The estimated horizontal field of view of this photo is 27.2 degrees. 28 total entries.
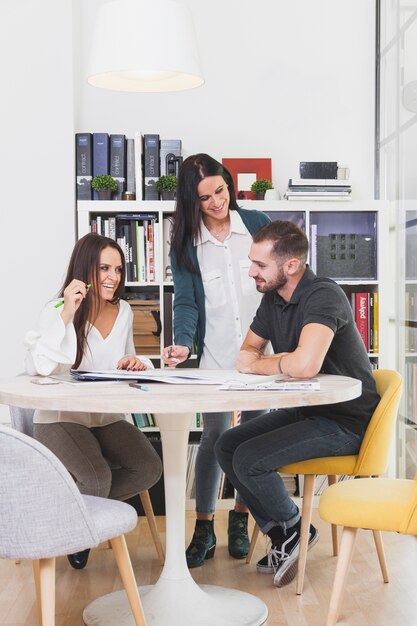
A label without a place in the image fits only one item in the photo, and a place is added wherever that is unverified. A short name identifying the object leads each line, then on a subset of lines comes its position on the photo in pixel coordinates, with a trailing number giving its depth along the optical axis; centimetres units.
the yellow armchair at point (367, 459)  281
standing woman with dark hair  330
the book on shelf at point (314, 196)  426
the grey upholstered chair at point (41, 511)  189
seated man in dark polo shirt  279
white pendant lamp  249
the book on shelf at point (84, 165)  428
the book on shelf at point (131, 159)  431
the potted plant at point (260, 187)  432
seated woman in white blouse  283
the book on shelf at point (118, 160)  428
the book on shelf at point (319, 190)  426
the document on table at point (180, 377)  242
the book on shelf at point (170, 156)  427
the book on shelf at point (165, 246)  429
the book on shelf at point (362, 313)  428
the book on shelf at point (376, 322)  429
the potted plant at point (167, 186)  421
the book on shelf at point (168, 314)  423
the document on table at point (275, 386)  228
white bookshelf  421
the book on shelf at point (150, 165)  426
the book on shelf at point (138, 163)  423
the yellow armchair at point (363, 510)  223
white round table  210
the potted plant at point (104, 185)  420
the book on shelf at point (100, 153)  427
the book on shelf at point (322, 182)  427
